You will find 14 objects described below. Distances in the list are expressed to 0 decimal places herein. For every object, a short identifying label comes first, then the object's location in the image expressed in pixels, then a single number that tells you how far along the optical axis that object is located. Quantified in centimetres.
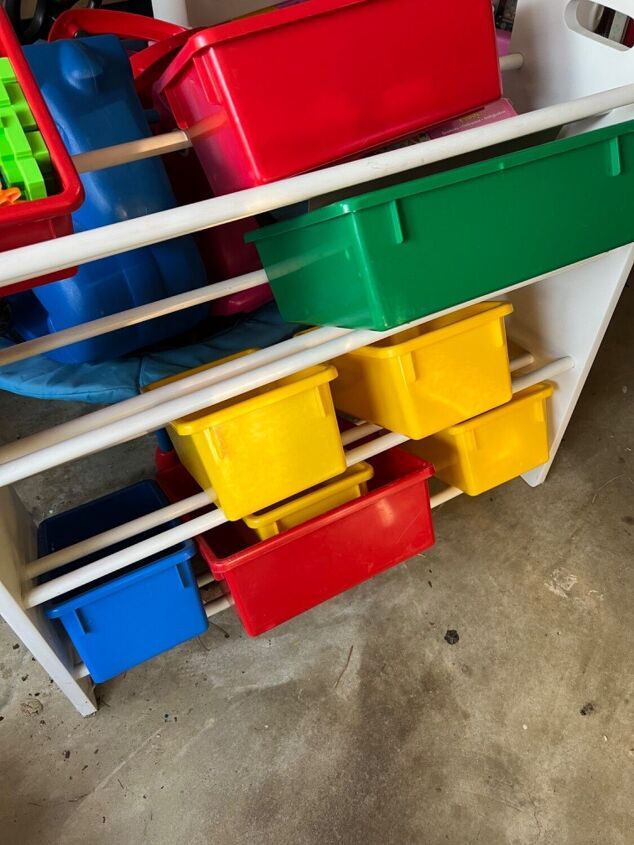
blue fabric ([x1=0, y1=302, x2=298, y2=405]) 121
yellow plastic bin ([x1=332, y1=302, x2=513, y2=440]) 124
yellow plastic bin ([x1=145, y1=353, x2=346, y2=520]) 113
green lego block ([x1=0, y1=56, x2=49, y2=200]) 71
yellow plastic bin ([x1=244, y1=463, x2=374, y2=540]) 131
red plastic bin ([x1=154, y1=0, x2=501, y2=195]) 91
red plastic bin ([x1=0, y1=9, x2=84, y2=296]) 70
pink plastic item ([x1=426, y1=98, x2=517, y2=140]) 122
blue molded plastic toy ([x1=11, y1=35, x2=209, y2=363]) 105
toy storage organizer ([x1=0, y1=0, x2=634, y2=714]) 95
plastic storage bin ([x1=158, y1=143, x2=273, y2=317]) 139
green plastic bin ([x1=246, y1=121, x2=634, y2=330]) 97
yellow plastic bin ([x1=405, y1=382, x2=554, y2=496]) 149
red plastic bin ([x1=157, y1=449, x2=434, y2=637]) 134
